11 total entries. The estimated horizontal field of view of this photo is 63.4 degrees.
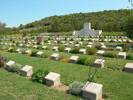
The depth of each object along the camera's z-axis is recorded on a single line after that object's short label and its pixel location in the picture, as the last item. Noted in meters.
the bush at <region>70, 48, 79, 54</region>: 7.55
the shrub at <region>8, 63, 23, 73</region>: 4.85
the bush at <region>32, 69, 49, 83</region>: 4.03
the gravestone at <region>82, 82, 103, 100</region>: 3.17
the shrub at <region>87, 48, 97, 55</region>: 7.13
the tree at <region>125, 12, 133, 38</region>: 10.02
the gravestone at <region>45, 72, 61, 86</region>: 3.81
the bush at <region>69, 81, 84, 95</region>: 3.43
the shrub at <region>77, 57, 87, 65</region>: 5.52
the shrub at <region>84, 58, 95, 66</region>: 5.39
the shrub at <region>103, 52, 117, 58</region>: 6.51
